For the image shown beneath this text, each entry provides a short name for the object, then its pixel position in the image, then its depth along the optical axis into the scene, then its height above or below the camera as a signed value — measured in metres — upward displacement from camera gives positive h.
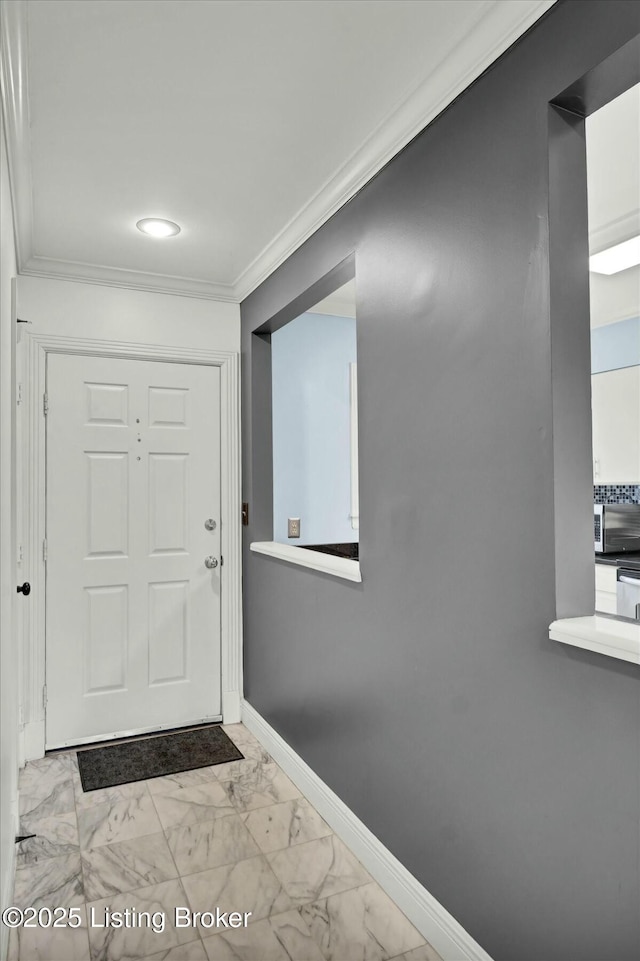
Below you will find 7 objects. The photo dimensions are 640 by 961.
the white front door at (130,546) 3.03 -0.26
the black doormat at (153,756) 2.75 -1.22
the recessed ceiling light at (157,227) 2.62 +1.14
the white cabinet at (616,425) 4.13 +0.44
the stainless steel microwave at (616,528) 3.83 -0.23
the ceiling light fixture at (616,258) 2.94 +1.15
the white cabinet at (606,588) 3.73 -0.59
